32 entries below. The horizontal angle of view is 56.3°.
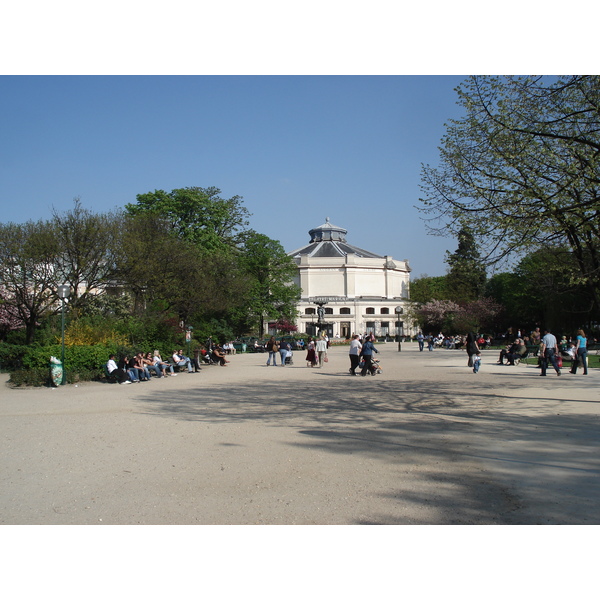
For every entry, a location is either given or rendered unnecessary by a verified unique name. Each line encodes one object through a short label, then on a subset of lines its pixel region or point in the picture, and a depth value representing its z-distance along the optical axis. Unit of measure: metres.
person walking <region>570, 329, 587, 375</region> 19.81
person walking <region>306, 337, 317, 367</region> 28.55
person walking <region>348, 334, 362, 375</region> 22.80
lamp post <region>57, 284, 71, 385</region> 19.29
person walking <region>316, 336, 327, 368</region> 28.19
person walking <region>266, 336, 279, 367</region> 29.58
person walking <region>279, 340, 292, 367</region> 30.44
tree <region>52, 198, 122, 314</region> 28.06
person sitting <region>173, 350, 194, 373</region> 25.34
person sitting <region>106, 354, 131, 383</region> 20.12
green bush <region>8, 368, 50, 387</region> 19.08
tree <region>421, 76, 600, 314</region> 11.44
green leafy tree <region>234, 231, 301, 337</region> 57.06
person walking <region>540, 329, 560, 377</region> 20.01
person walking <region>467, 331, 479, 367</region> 22.30
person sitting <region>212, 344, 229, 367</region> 30.98
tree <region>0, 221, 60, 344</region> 27.25
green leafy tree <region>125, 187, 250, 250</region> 44.22
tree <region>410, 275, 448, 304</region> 79.25
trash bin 18.69
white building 95.38
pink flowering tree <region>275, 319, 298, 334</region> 69.00
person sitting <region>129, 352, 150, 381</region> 21.06
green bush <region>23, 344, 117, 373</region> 19.80
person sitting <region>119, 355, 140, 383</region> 20.59
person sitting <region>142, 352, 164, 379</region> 22.12
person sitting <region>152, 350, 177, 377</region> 23.08
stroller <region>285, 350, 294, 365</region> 30.88
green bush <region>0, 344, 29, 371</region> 26.19
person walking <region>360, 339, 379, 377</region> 22.17
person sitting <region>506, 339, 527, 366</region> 26.12
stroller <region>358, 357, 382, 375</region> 22.47
